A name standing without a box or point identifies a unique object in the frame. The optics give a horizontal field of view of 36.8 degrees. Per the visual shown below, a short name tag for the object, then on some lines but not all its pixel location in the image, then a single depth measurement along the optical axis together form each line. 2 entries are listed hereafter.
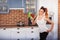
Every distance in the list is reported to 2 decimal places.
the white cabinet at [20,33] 2.97
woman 3.04
